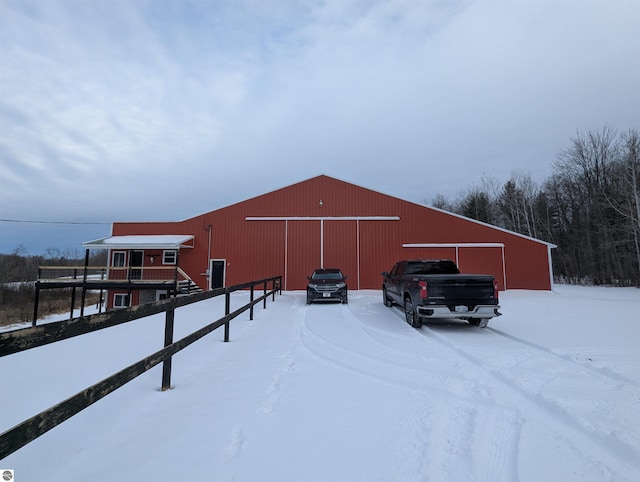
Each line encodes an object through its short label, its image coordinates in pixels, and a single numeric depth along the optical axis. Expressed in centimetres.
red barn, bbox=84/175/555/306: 1794
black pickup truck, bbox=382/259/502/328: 704
